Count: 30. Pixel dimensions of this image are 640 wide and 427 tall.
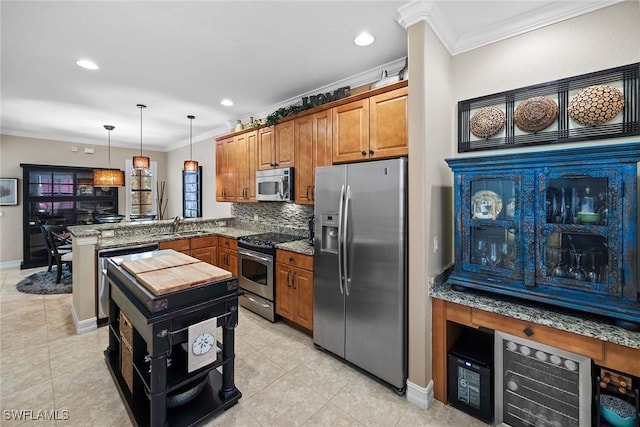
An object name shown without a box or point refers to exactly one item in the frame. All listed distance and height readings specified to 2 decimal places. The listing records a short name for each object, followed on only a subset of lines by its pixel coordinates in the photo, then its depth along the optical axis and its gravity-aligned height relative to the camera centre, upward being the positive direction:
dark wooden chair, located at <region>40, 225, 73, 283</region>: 4.74 -0.67
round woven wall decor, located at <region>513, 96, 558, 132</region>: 2.04 +0.75
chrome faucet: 4.34 -0.18
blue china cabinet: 1.55 -0.10
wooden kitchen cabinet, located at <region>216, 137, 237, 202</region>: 4.49 +0.72
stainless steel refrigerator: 2.13 -0.45
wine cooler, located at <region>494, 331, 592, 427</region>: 1.60 -1.08
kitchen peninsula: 3.12 -0.34
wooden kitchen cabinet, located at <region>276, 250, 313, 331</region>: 2.95 -0.83
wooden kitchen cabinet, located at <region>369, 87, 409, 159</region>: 2.39 +0.79
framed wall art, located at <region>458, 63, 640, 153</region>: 1.81 +0.74
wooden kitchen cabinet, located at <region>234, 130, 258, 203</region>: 4.08 +0.74
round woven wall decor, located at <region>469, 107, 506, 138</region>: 2.27 +0.76
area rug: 4.42 -1.20
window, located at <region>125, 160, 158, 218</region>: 7.18 +0.63
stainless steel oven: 3.33 -0.75
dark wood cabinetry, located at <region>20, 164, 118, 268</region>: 5.82 +0.30
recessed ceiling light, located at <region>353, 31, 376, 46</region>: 2.38 +1.53
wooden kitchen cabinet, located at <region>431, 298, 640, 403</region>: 1.47 -0.77
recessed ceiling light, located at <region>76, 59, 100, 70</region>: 2.86 +1.58
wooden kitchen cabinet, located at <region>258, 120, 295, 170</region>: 3.51 +0.89
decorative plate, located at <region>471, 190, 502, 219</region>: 2.00 +0.06
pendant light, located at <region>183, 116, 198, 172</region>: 5.00 +0.86
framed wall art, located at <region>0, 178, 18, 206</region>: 5.59 +0.46
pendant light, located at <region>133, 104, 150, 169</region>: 4.68 +0.87
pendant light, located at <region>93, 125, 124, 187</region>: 4.93 +0.65
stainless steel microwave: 3.46 +0.37
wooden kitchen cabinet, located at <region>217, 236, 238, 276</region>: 3.99 -0.61
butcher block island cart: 1.64 -0.78
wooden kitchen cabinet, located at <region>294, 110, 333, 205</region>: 3.04 +0.74
